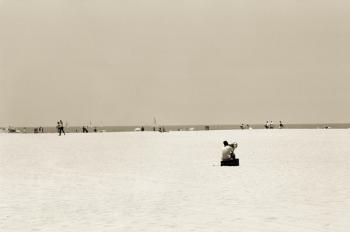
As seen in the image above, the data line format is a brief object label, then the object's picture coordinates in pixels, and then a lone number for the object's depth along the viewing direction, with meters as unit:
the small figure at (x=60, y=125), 65.62
